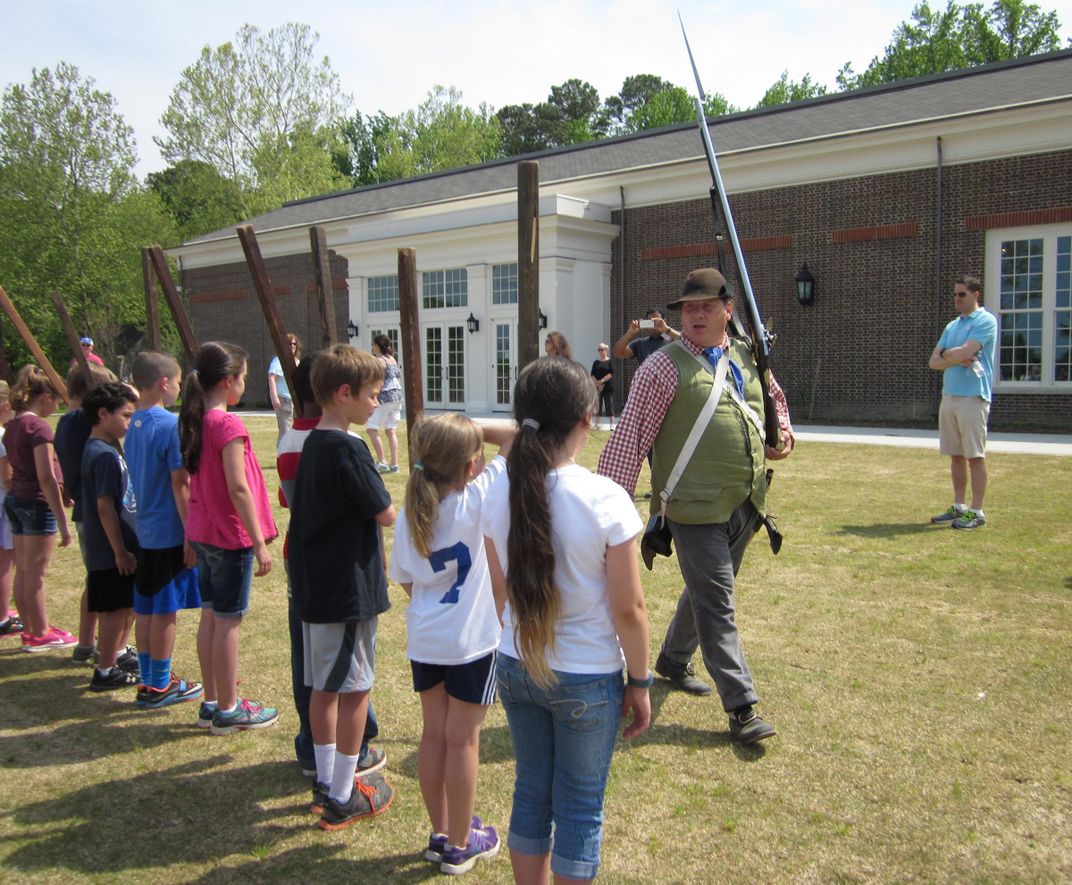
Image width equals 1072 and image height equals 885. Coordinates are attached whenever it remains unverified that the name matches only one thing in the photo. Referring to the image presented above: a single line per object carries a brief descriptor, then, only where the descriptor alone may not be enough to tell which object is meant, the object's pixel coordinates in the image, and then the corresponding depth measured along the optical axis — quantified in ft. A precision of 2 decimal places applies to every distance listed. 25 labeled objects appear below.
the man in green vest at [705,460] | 12.71
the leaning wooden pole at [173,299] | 19.22
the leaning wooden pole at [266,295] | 16.72
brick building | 57.98
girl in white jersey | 9.30
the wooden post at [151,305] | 25.85
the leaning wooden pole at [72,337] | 17.07
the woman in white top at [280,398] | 40.86
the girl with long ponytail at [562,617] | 7.85
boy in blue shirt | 14.10
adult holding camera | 25.34
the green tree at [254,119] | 138.62
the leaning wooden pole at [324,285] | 16.81
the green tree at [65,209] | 116.98
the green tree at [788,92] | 184.96
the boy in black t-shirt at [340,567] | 10.34
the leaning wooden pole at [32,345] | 19.70
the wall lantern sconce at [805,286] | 65.00
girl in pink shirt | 12.72
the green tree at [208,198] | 143.84
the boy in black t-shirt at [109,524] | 14.90
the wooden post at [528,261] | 13.64
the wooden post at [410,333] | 15.76
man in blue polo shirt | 25.99
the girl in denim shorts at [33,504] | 17.17
